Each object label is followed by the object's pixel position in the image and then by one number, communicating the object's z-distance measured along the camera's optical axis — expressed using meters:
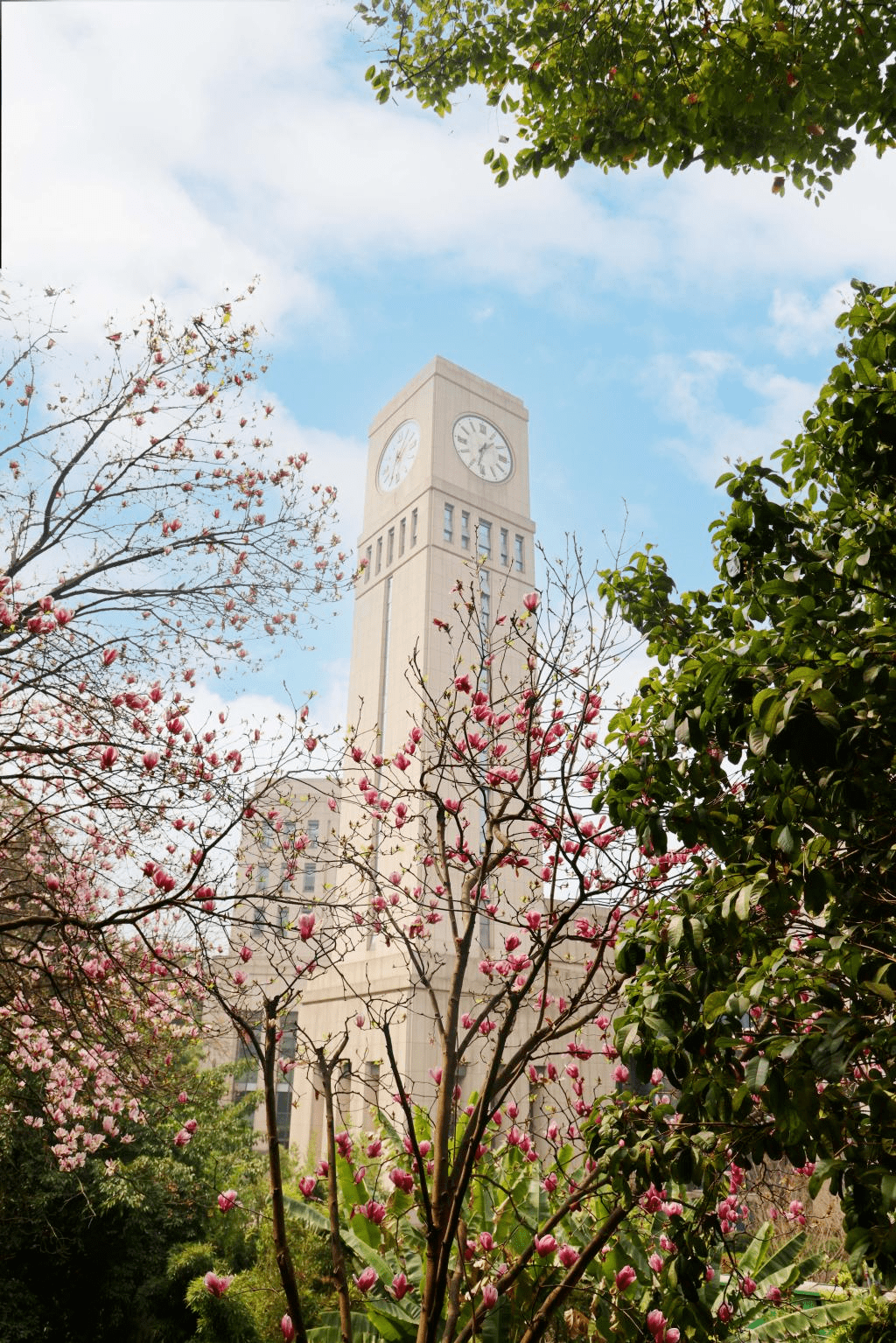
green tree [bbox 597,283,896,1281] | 2.29
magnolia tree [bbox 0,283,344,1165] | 5.11
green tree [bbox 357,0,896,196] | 4.71
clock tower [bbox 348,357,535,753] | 30.81
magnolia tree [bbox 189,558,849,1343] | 3.04
